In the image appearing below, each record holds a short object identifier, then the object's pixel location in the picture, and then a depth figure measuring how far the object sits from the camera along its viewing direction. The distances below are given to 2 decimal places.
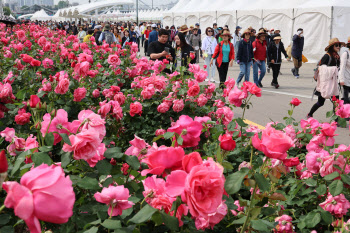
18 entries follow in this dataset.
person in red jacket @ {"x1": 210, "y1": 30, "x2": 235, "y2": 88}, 10.54
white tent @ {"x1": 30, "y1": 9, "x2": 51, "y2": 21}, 86.25
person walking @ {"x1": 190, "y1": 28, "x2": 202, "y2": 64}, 15.98
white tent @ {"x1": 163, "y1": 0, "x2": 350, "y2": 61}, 18.03
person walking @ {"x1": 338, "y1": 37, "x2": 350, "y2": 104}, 7.56
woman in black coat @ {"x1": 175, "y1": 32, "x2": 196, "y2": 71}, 8.45
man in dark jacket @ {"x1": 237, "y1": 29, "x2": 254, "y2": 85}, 11.00
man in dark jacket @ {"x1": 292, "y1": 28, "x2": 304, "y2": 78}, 14.37
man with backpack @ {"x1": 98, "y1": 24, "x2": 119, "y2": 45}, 12.63
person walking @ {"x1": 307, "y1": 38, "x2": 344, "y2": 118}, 7.18
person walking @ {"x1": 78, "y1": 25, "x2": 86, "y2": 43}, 15.82
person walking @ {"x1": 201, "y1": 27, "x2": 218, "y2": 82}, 12.91
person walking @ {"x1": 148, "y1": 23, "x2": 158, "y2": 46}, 14.25
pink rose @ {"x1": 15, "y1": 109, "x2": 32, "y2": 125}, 2.85
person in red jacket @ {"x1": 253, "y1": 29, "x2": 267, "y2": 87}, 11.68
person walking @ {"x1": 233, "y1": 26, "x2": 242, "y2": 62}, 18.62
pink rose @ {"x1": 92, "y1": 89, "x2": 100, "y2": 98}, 4.20
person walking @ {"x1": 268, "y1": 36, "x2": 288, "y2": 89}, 12.09
